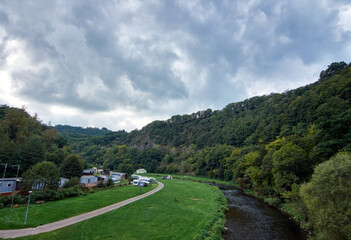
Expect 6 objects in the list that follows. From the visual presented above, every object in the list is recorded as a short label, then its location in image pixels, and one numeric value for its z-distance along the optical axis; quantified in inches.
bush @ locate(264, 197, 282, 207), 1317.7
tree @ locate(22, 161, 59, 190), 1199.6
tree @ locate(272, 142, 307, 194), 1223.5
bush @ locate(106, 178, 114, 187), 1764.3
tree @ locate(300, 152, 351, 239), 556.4
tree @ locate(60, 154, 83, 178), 1715.8
